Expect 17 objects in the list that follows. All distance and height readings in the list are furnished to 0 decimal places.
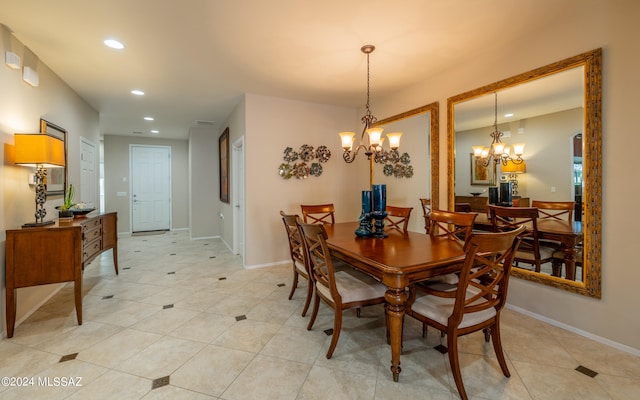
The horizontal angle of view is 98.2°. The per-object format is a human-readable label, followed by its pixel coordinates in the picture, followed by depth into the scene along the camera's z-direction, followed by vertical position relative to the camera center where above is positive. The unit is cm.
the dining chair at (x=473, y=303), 148 -67
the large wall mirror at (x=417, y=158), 346 +49
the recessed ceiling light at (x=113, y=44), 259 +147
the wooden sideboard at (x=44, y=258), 227 -51
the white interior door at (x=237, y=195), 473 +4
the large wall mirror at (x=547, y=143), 218 +49
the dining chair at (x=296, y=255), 252 -58
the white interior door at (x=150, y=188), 730 +26
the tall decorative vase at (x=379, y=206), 243 -9
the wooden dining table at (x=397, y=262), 163 -41
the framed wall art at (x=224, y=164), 549 +69
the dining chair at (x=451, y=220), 243 -23
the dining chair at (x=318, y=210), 362 -18
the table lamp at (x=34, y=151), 239 +42
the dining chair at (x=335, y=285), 193 -67
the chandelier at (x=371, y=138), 270 +60
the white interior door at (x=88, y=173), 421 +39
